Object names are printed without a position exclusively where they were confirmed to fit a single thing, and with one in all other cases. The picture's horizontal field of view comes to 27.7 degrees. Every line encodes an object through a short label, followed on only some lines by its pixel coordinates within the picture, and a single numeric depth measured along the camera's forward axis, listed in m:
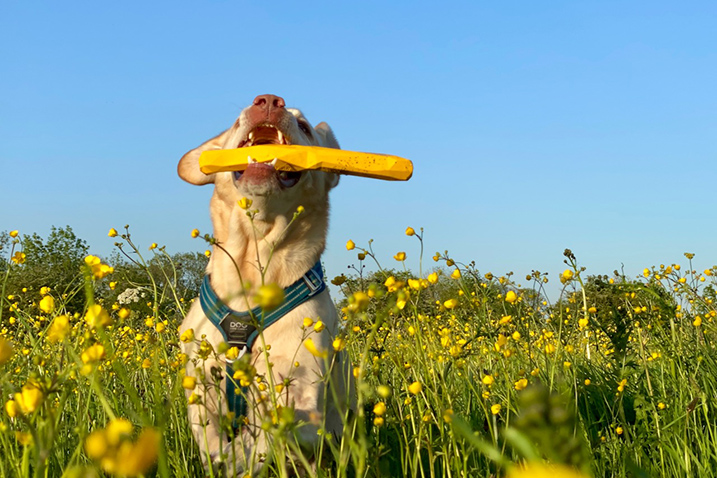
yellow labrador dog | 1.79
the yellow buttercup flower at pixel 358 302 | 1.13
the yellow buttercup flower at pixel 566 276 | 1.68
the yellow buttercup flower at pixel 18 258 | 1.68
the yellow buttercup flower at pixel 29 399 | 0.88
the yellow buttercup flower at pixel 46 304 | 1.20
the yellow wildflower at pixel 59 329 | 1.02
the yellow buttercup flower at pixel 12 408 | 1.05
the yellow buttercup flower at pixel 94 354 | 0.99
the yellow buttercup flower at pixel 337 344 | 1.51
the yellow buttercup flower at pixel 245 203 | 1.60
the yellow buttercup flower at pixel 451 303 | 1.53
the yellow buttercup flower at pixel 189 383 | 1.28
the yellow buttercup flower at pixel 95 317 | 1.01
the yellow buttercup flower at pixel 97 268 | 1.23
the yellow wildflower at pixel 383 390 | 1.16
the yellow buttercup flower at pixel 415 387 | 1.36
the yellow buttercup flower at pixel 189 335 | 1.53
